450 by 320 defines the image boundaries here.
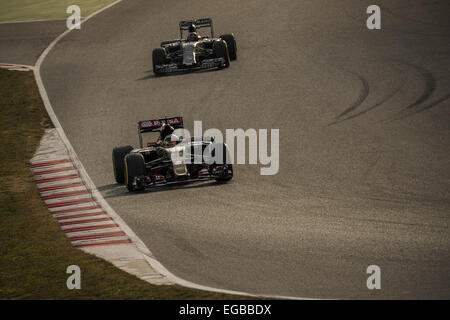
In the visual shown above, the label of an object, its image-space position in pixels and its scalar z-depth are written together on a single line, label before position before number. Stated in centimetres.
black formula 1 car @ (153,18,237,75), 3009
